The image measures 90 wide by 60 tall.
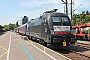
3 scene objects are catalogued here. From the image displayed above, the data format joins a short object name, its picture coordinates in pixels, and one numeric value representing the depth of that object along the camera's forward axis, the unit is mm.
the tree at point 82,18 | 76625
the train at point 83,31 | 28489
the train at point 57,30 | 15109
